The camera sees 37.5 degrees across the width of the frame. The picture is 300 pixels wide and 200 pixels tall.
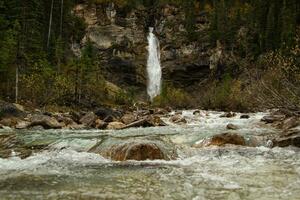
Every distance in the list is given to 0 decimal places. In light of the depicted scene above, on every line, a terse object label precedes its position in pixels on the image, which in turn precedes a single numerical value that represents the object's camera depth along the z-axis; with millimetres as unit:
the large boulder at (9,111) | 31734
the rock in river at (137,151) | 16188
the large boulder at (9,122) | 29375
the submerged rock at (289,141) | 18748
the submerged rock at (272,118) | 31156
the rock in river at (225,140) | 19625
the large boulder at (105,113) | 34959
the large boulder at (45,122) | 28562
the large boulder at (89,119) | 30953
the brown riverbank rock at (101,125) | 29781
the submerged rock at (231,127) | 26308
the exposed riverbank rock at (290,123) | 22875
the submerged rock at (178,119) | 33688
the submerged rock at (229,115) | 40269
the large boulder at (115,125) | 29328
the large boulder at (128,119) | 32391
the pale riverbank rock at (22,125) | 28188
